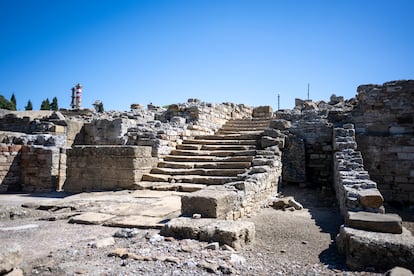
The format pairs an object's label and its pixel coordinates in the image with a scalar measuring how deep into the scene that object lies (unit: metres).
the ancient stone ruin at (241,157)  6.64
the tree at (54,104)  42.54
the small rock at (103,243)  3.53
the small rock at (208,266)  2.92
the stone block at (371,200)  4.55
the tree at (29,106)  41.69
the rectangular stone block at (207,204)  4.40
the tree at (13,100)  40.39
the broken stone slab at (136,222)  4.30
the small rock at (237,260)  3.16
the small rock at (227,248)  3.47
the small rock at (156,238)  3.67
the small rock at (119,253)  3.20
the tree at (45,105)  40.04
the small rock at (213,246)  3.44
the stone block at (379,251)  3.13
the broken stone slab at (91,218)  4.61
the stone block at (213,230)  3.62
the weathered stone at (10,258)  2.61
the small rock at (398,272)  2.79
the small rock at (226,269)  2.91
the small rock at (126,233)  3.92
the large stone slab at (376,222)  3.63
